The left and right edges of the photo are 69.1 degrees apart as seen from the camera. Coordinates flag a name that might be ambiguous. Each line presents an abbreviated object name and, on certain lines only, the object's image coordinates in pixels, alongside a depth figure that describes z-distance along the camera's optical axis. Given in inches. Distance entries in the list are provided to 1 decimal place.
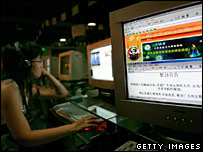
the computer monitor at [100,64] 40.9
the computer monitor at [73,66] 71.7
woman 29.4
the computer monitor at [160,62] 19.6
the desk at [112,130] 28.9
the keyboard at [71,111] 35.8
